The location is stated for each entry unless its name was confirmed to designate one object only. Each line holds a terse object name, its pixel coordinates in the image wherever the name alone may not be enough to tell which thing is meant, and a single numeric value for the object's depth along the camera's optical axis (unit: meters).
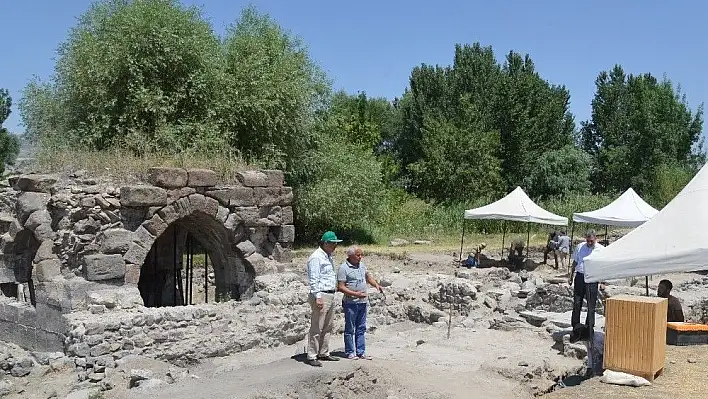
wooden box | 7.63
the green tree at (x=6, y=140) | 41.91
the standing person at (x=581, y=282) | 9.74
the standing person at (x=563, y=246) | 20.55
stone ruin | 10.45
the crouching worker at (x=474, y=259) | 20.89
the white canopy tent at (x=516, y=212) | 20.06
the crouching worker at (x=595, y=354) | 8.72
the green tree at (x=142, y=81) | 20.41
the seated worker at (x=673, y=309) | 10.14
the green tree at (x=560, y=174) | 40.39
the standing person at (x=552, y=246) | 21.07
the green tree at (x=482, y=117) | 40.72
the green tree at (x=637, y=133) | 43.12
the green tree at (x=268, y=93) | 22.75
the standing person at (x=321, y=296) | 8.59
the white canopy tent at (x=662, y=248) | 8.33
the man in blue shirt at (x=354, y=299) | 8.88
